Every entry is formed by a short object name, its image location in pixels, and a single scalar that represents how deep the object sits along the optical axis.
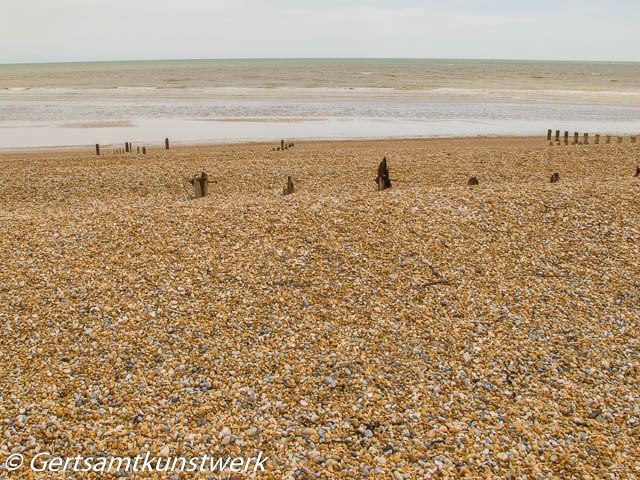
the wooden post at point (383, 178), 11.50
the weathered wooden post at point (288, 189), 11.72
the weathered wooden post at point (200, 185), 11.34
